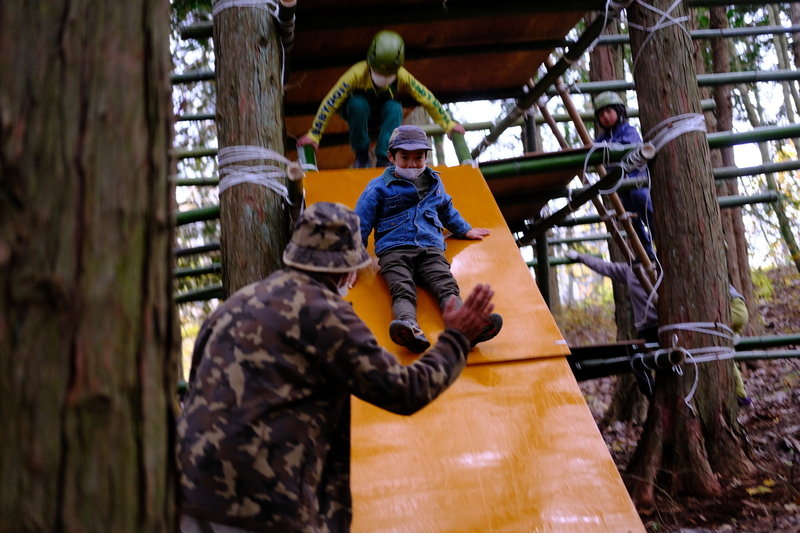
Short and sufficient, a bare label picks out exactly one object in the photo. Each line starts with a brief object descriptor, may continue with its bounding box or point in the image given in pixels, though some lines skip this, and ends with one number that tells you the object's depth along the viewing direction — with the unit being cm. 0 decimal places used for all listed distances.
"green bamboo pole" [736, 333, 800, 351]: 512
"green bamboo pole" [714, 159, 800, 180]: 602
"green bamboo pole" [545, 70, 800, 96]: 636
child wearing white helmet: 554
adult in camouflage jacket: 171
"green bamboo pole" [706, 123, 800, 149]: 498
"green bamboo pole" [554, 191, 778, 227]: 651
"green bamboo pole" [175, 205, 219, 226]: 423
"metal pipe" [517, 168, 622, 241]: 470
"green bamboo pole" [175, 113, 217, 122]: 675
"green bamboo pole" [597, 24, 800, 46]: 652
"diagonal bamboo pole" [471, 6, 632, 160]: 508
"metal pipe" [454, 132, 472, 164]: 493
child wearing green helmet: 468
